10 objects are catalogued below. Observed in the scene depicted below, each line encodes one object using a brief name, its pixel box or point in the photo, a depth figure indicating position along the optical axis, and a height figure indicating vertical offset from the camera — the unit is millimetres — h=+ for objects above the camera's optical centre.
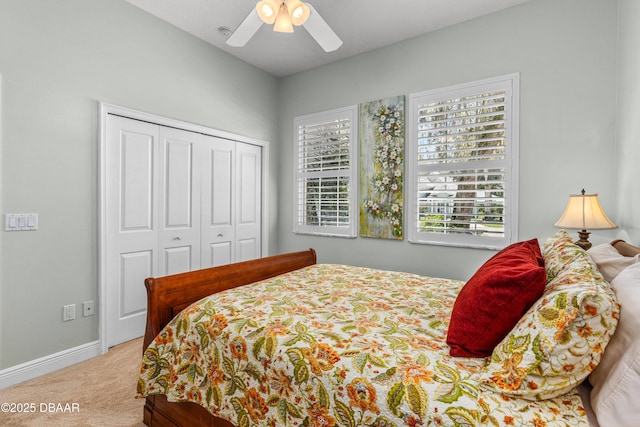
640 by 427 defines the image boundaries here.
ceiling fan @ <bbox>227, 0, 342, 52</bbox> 2076 +1290
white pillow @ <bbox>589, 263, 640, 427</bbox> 778 -418
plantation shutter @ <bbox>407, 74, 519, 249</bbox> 2807 +433
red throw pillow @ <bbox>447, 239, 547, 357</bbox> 1089 -334
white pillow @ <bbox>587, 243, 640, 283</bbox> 1363 -222
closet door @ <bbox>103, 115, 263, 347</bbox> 2742 +22
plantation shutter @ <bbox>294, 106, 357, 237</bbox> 3723 +451
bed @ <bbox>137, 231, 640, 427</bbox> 895 -504
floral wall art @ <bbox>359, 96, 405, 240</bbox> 3350 +459
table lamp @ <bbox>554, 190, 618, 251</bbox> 2150 -35
